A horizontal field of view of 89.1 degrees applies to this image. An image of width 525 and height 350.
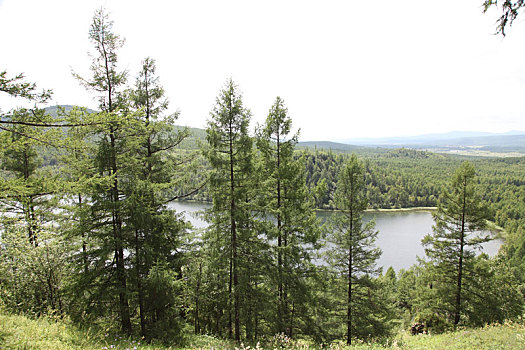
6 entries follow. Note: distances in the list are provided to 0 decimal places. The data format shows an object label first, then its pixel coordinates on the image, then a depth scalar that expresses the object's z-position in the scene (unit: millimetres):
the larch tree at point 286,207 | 10406
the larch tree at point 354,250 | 12016
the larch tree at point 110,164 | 7793
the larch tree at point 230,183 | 9182
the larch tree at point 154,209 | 8156
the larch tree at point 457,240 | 13492
